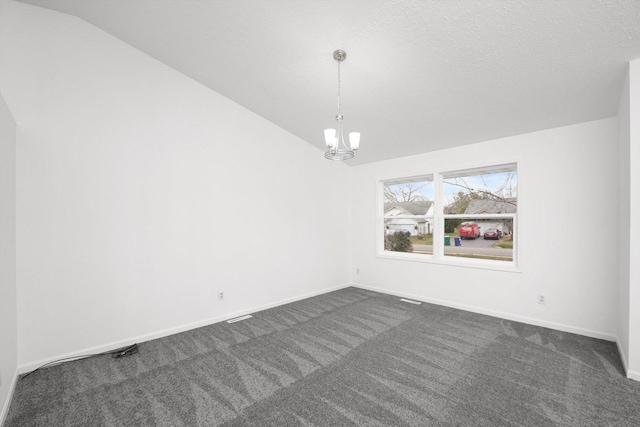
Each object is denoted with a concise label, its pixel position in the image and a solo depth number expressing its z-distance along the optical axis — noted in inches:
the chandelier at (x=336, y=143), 97.4
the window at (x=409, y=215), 184.4
